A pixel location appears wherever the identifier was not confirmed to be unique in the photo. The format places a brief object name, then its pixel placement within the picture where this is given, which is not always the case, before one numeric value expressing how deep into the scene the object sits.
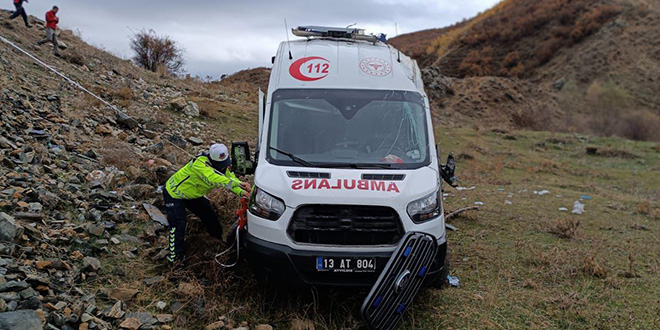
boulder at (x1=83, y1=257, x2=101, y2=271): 5.00
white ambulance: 4.62
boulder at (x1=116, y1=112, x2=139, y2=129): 10.16
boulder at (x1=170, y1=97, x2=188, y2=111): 13.51
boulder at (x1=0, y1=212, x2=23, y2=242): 4.83
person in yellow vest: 5.49
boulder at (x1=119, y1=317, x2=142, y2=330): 4.23
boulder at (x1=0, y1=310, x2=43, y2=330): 3.67
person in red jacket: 14.95
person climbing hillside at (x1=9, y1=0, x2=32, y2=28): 16.56
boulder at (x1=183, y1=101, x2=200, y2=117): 13.53
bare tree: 23.34
